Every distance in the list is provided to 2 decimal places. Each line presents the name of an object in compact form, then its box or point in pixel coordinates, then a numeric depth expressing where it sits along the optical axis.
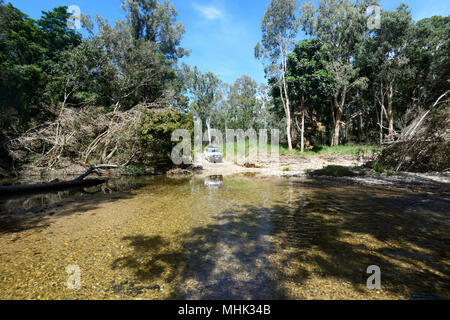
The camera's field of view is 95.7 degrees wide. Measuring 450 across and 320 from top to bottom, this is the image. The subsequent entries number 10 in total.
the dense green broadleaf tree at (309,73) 21.22
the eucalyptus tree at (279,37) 21.20
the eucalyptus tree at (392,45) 18.64
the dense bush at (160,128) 13.00
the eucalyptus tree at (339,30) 21.09
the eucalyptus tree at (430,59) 19.33
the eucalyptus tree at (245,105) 39.22
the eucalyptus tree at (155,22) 24.48
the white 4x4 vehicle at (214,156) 20.81
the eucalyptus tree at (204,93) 41.09
